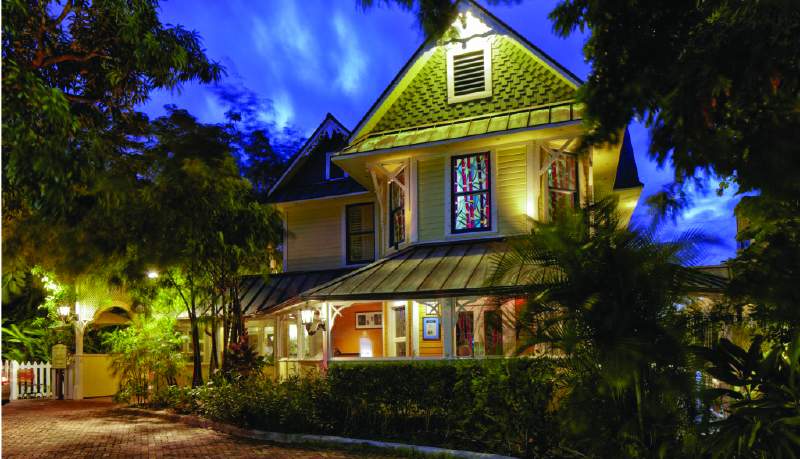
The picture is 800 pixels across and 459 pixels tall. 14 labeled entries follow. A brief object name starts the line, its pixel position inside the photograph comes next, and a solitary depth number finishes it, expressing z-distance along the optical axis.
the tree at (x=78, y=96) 7.92
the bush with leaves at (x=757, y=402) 6.44
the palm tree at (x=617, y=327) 7.74
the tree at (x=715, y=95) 6.04
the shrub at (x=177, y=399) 16.97
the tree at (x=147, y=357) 19.42
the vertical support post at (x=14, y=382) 23.46
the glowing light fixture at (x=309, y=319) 16.66
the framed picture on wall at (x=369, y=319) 21.28
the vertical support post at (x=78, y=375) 23.16
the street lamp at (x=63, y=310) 22.28
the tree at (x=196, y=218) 17.30
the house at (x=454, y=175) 15.07
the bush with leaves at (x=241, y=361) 17.20
